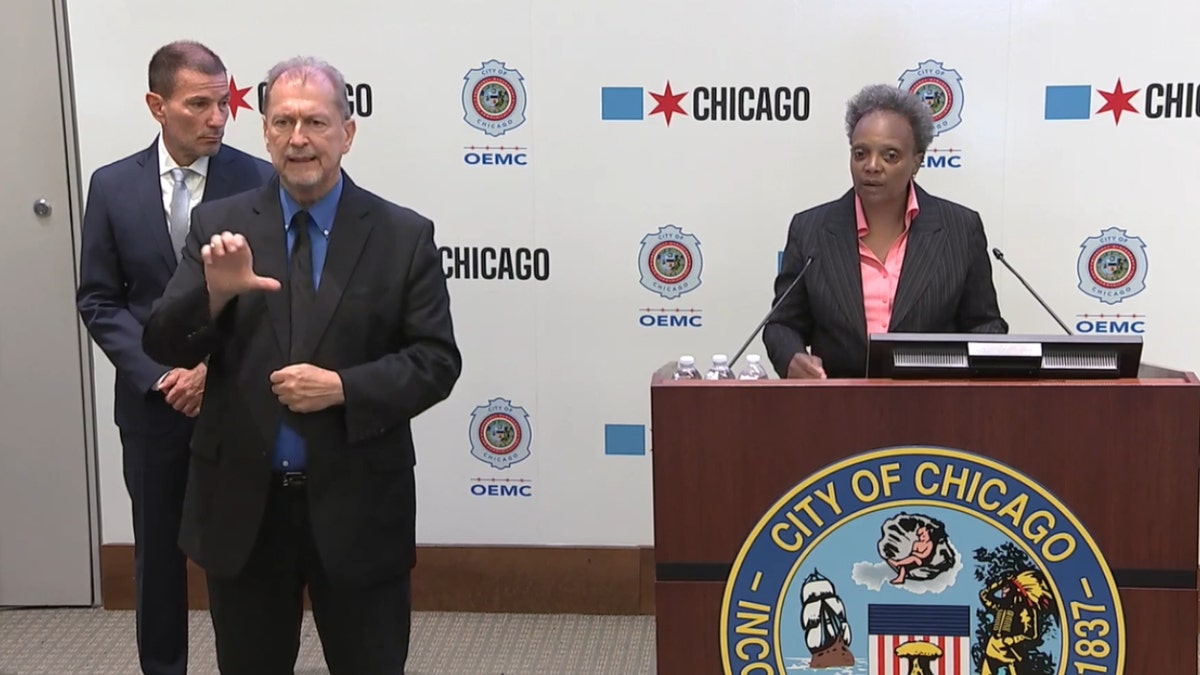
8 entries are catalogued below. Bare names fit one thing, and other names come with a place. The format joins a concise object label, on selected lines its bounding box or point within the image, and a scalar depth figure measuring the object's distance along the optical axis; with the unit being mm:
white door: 3615
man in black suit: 2105
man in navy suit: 2713
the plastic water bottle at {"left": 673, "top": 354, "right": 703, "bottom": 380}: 2096
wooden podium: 1861
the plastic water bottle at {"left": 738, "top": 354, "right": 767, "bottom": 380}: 2195
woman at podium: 2480
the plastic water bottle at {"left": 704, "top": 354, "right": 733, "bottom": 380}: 2138
